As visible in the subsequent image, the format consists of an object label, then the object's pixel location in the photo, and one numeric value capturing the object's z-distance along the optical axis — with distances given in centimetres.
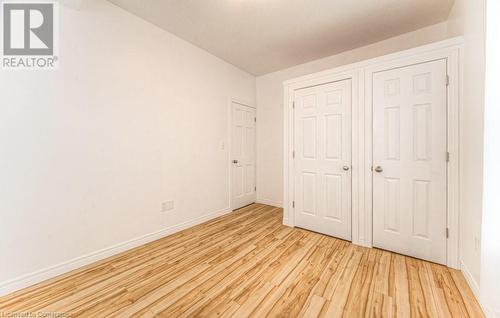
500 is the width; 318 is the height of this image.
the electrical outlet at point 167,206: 267
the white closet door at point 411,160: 199
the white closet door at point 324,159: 255
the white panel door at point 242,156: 384
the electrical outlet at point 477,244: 146
